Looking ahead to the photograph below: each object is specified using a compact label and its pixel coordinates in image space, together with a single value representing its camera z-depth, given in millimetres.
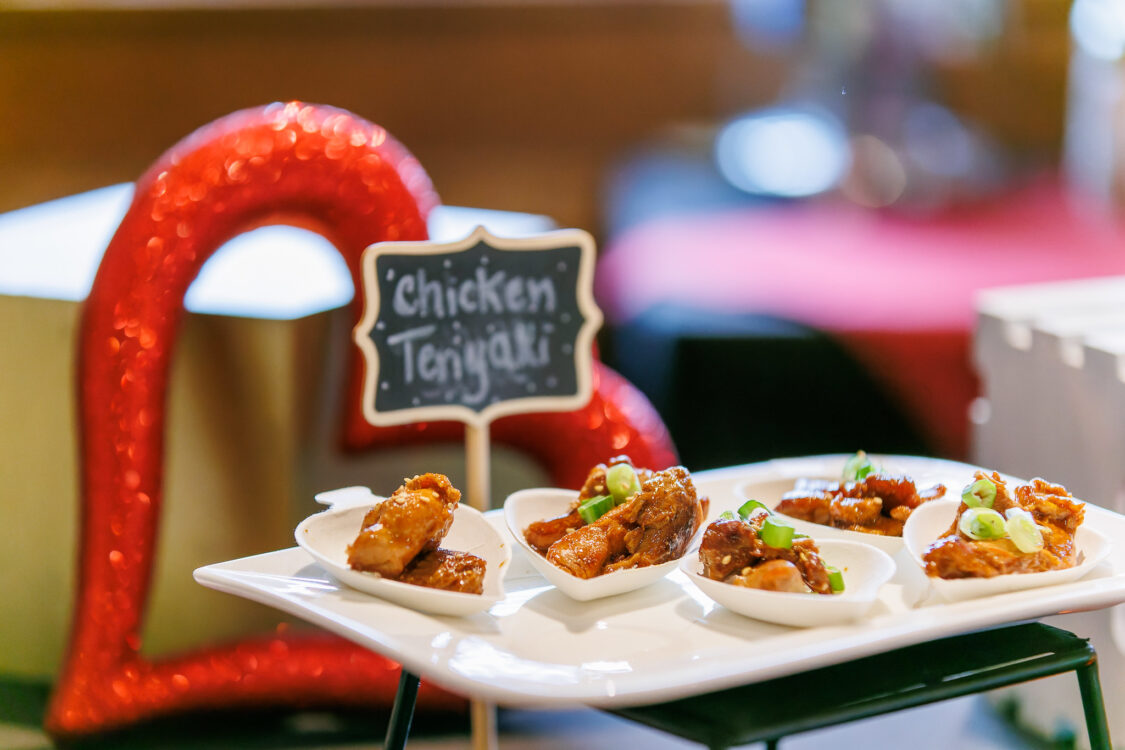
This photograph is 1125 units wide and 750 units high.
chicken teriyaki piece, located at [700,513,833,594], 1387
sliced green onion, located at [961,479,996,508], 1414
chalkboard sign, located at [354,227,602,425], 1467
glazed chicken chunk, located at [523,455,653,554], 1427
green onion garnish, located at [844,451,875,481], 1467
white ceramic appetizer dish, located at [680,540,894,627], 1371
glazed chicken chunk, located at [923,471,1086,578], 1393
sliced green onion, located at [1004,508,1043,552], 1397
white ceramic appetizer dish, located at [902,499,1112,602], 1389
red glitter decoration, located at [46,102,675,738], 1592
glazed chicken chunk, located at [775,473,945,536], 1446
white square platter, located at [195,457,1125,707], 1342
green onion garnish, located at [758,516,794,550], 1391
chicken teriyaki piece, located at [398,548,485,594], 1388
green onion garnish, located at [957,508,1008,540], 1401
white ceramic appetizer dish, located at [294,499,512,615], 1379
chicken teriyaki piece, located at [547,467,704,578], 1406
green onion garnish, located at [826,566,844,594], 1390
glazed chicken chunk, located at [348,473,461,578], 1386
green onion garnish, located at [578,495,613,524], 1427
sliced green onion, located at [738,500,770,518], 1415
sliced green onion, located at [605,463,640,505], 1434
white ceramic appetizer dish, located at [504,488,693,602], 1396
